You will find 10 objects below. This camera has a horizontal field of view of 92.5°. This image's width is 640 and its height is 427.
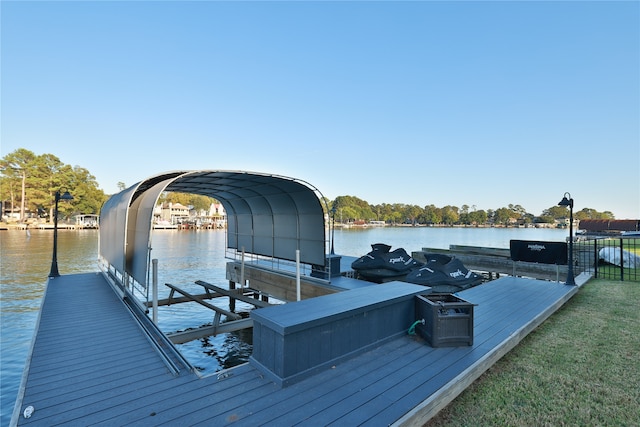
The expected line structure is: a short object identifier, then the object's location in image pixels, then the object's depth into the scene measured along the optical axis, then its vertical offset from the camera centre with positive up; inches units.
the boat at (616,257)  633.9 -82.1
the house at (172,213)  4637.1 -6.4
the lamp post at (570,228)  407.4 -13.2
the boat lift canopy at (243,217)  314.0 -4.9
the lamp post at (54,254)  465.2 -68.8
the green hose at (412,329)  231.6 -85.6
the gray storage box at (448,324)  212.7 -75.5
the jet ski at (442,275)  408.8 -80.0
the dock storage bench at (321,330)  162.4 -69.4
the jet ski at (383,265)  495.5 -81.2
